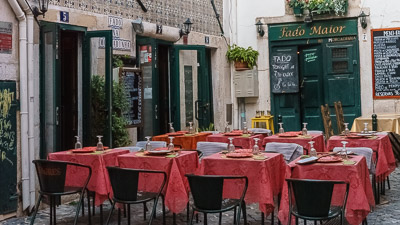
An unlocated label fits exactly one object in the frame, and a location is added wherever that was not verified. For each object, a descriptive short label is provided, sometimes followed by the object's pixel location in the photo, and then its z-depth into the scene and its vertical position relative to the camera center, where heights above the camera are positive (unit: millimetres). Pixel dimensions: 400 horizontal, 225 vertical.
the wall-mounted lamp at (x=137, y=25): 9242 +1664
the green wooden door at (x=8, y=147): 6477 -297
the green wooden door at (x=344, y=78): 11953 +884
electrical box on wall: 12625 +847
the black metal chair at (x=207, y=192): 4480 -624
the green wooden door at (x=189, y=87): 10375 +651
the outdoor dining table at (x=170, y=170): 5363 -527
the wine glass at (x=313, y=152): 5336 -353
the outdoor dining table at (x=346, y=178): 4711 -555
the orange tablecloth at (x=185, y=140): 8195 -314
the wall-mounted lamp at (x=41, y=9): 7016 +1507
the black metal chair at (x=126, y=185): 4953 -603
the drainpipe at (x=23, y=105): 6703 +225
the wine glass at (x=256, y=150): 5586 -333
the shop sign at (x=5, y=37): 6508 +1055
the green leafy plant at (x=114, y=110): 8086 +171
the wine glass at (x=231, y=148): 5824 -319
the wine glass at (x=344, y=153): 5137 -352
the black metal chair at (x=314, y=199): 4184 -651
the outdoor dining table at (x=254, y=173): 5098 -539
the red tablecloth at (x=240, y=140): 7855 -316
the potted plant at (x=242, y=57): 12586 +1475
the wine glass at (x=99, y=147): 6288 -304
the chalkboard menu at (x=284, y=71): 12484 +1117
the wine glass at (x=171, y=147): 5965 -304
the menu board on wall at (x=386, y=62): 11602 +1179
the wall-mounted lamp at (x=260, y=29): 12688 +2127
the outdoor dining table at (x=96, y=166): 5828 -496
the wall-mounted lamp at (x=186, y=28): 10648 +1857
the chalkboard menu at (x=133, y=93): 9045 +485
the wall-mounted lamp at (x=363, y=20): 11727 +2134
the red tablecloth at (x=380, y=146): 6637 -392
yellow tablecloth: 9688 -139
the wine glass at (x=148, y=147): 6064 -304
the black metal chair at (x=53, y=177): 5387 -569
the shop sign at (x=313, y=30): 12000 +2029
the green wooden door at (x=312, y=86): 12383 +728
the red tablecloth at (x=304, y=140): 7327 -310
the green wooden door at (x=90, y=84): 7867 +566
